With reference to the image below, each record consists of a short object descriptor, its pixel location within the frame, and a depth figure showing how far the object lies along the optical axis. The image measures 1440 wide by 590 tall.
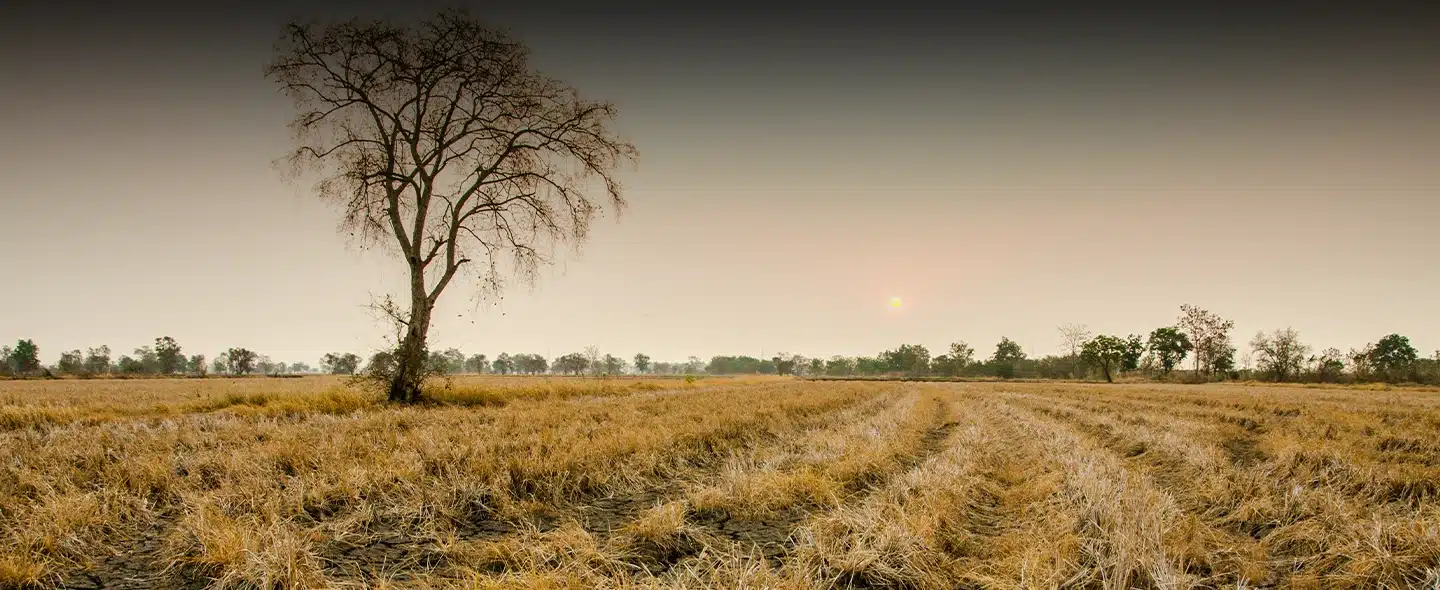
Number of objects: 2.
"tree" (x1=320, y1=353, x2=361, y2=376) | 121.62
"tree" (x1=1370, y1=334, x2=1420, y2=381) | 91.69
